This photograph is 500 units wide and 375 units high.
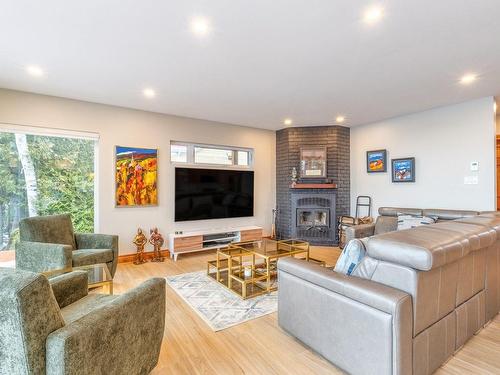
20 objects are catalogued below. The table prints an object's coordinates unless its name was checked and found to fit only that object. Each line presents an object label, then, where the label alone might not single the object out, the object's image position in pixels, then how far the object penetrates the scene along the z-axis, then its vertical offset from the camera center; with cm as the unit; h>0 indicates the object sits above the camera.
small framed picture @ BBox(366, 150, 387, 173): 523 +49
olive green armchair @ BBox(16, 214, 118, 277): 267 -68
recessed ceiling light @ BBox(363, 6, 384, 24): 200 +135
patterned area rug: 247 -125
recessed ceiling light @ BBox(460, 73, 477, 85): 317 +133
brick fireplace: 563 -16
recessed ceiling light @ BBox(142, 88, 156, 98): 362 +133
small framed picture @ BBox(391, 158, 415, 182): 477 +29
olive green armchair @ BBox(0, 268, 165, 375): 102 -65
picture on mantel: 566 +51
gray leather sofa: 143 -74
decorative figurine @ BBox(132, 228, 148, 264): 429 -97
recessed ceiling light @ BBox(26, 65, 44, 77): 294 +134
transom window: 496 +64
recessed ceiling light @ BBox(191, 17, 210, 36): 212 +135
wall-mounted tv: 486 -15
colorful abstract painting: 434 +16
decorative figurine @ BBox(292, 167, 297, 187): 568 +20
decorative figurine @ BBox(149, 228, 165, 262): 441 -96
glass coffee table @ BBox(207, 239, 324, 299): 306 -107
